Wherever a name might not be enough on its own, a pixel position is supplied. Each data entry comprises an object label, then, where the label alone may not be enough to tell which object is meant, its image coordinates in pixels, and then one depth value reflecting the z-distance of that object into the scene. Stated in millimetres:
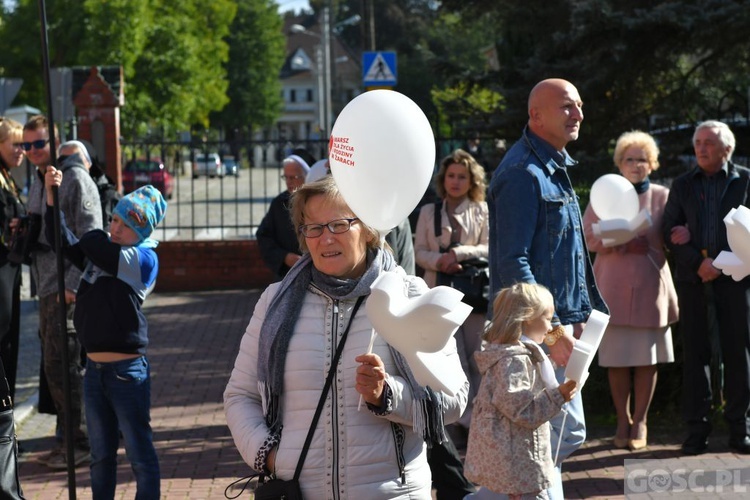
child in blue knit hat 5391
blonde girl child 4379
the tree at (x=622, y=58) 11195
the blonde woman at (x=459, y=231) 7258
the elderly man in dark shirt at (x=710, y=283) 6828
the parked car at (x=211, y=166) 14055
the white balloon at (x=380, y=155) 3533
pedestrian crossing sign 15141
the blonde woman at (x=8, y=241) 6988
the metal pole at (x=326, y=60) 43406
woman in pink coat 7129
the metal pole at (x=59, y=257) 4930
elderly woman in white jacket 3352
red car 16422
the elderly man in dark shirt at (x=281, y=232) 7203
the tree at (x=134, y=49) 43094
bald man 5008
